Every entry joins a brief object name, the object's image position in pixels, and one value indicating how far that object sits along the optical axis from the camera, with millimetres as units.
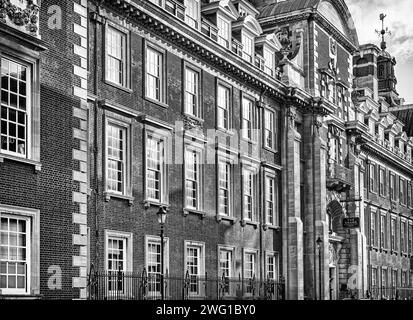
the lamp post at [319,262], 48094
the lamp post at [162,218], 28412
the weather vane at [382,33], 89231
